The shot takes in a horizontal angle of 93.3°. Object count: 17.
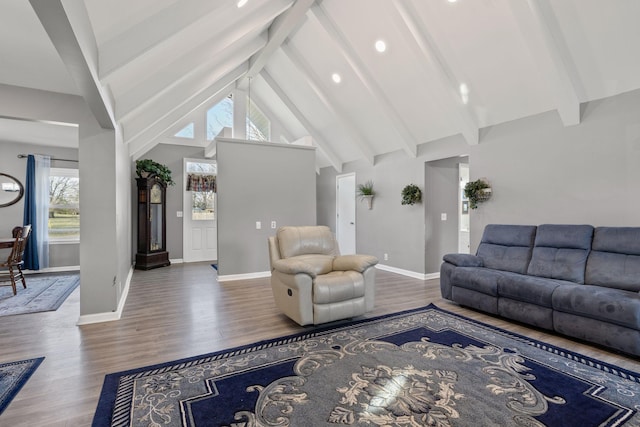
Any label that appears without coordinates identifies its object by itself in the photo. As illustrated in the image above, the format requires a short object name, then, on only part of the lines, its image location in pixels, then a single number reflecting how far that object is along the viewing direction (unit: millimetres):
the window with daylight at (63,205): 5984
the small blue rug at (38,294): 3643
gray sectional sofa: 2512
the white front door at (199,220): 7266
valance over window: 7242
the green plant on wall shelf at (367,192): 6434
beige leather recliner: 2945
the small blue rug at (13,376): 1941
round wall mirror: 5486
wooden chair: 4188
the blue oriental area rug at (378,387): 1715
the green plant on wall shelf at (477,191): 4484
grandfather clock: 6227
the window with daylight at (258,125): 8195
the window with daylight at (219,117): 7637
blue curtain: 5535
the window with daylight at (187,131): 7312
